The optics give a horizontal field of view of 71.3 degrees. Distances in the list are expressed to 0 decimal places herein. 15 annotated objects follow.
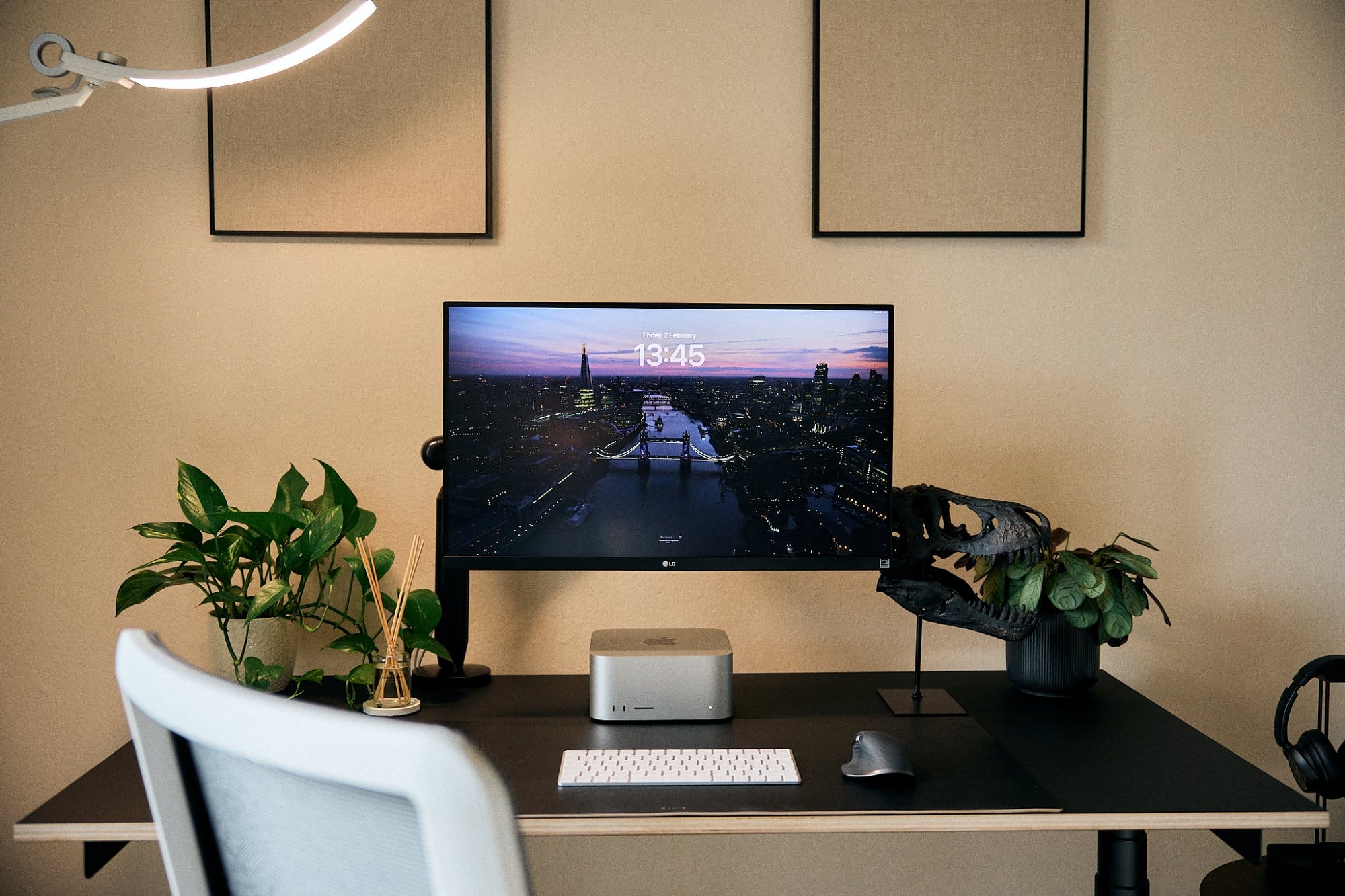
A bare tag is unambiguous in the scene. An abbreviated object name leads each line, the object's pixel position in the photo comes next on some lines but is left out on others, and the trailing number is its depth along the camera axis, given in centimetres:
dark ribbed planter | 161
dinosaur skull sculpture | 155
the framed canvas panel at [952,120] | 186
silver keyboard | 125
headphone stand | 138
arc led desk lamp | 122
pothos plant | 150
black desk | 117
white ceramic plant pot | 153
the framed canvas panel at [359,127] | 182
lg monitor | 151
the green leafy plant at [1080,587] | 155
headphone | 132
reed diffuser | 149
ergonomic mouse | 124
